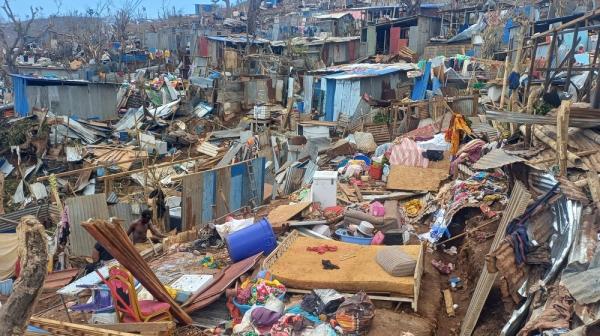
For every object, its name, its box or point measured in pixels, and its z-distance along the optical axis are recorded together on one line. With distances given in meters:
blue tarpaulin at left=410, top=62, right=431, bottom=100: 19.89
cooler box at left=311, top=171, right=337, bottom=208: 10.43
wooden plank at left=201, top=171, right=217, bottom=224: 11.21
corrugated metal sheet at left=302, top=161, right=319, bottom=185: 13.93
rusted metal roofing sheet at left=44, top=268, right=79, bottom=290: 8.64
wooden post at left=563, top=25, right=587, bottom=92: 9.09
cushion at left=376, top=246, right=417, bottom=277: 6.70
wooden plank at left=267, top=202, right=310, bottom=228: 9.27
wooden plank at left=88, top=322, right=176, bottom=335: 5.97
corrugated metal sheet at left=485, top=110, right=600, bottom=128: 7.30
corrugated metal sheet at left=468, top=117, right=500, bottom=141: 12.42
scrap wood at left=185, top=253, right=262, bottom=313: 6.72
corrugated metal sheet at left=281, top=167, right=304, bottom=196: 14.09
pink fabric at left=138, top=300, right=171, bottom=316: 6.17
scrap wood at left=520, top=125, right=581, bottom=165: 6.96
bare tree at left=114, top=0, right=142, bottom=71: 39.09
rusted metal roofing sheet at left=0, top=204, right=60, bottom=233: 11.64
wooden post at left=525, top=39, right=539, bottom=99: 10.32
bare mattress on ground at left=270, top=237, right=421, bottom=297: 6.55
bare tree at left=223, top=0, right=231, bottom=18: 53.08
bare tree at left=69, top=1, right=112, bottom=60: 36.77
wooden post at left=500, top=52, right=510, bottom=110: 13.56
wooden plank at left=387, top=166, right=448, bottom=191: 11.60
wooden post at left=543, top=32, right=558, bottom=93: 9.88
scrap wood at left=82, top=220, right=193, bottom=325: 5.57
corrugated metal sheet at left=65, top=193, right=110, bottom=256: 10.31
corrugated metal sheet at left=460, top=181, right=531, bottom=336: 6.16
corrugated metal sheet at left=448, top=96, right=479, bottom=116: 16.14
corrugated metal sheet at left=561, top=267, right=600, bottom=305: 4.28
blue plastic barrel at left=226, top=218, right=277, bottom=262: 7.99
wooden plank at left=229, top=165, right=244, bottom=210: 11.95
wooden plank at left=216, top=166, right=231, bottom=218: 11.54
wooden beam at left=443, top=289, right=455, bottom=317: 6.97
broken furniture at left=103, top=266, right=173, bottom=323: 6.07
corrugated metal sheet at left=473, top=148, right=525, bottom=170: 7.68
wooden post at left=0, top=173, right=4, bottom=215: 13.71
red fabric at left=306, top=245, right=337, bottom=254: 7.71
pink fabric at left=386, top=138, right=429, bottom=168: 12.94
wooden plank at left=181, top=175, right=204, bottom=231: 10.80
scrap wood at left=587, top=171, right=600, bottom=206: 5.56
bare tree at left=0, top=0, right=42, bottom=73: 28.64
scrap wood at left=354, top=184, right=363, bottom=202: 11.25
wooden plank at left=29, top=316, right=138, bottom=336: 5.82
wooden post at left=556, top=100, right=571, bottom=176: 6.75
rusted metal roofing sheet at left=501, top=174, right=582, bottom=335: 5.21
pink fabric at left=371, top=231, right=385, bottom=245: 8.50
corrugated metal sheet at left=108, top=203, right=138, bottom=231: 11.15
